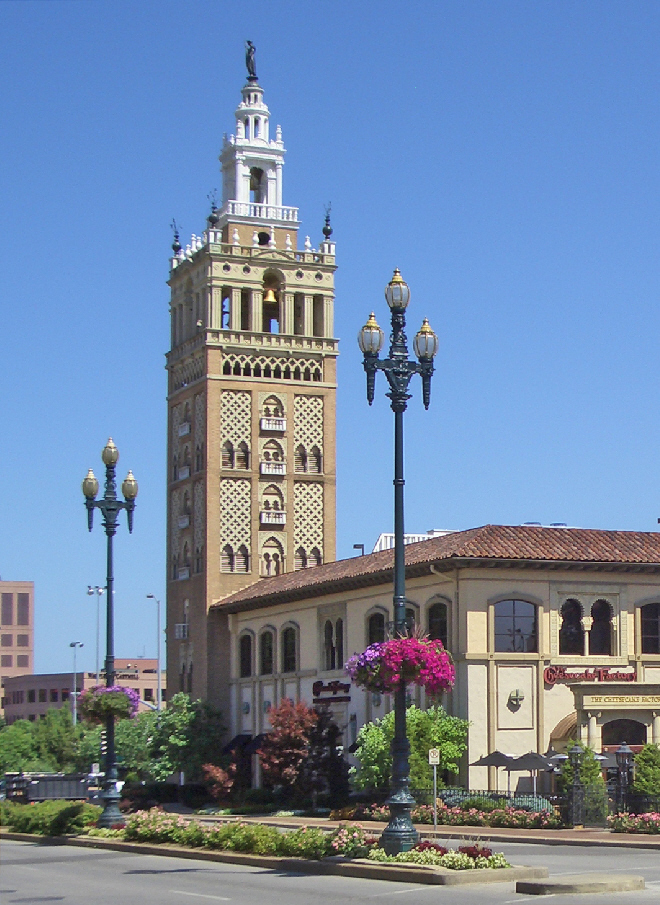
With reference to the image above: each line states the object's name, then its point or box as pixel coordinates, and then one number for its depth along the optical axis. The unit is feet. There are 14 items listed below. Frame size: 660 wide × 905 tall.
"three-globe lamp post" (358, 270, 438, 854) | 88.53
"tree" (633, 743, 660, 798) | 147.54
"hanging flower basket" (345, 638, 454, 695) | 91.66
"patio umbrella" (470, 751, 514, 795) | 169.68
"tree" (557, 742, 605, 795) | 146.51
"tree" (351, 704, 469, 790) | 172.04
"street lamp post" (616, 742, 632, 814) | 147.54
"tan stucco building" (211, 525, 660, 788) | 177.17
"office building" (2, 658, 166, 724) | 548.31
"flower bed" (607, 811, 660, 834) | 132.77
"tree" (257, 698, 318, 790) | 191.72
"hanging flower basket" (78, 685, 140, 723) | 137.49
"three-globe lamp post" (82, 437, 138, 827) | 133.39
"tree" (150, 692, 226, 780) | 232.53
